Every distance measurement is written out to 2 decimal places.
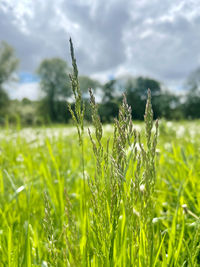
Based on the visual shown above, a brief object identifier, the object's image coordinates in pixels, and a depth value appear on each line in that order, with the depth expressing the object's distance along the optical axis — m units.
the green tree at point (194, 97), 31.92
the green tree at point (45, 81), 43.88
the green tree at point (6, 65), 45.44
